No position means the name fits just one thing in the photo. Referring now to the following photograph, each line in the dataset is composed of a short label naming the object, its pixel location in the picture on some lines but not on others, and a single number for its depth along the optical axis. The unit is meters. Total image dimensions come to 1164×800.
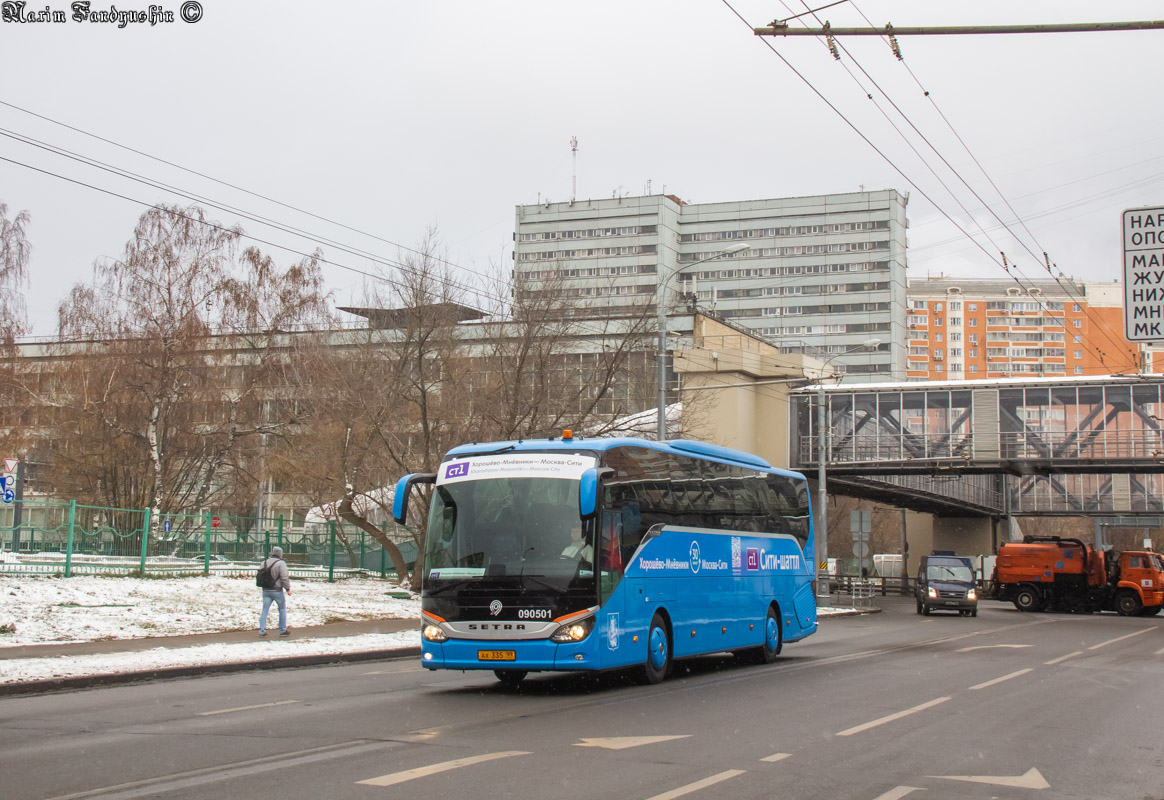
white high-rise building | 121.06
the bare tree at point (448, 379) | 30.02
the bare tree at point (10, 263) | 39.94
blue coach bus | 13.56
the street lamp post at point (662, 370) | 27.89
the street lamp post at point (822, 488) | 40.24
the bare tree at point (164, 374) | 40.78
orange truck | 42.28
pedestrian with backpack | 20.86
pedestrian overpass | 49.31
